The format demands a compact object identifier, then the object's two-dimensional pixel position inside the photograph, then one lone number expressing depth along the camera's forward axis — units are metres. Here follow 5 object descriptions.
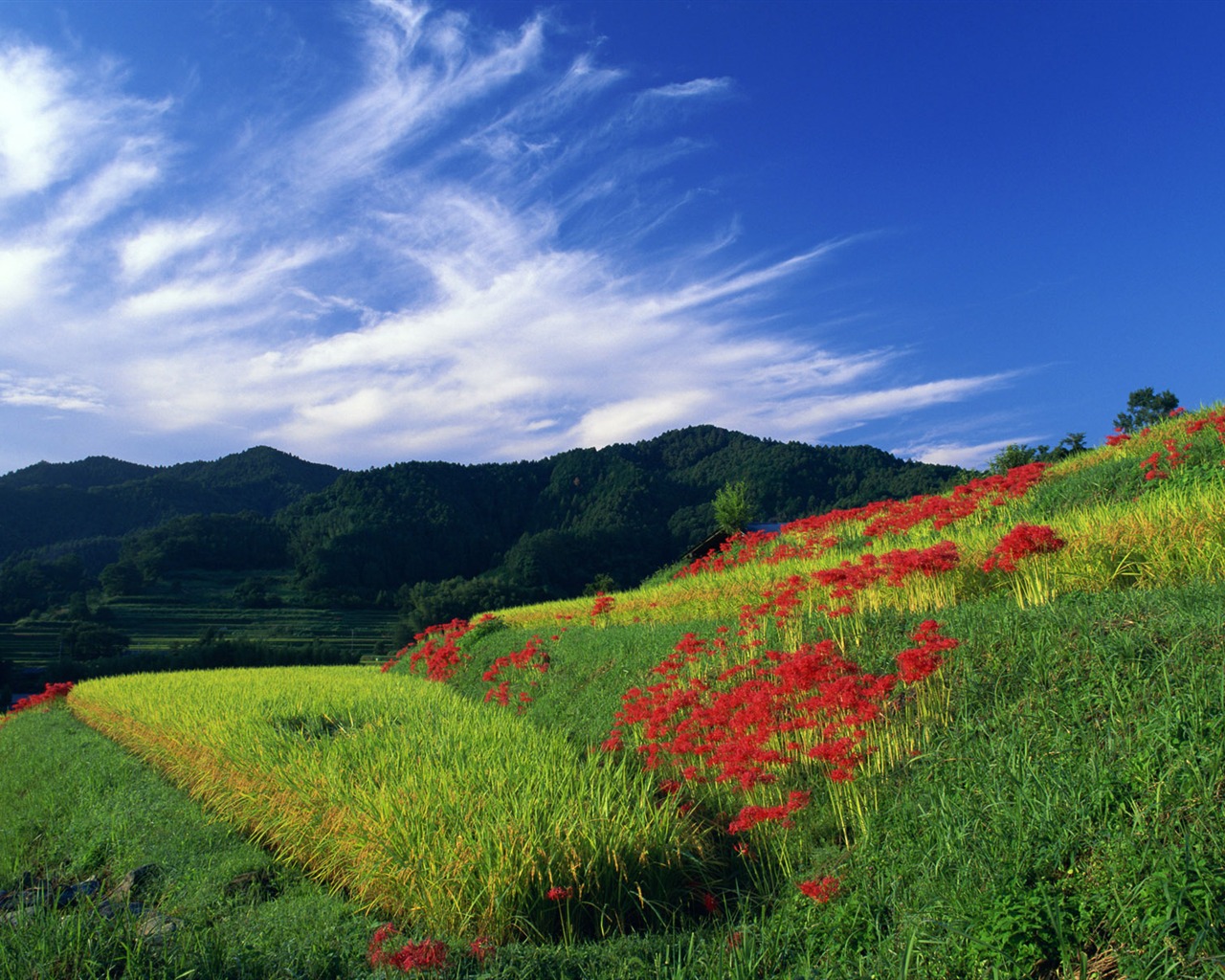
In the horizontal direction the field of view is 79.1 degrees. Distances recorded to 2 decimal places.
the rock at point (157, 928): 3.36
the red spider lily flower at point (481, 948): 3.25
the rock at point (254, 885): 4.68
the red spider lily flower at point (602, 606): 13.71
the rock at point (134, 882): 4.76
